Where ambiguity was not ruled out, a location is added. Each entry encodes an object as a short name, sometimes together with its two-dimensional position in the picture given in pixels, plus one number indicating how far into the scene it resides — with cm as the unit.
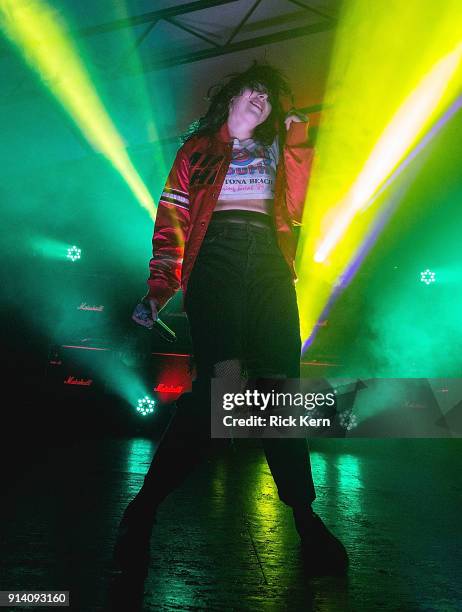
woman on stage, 151
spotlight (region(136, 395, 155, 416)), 660
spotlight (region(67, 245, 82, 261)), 735
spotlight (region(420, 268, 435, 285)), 793
